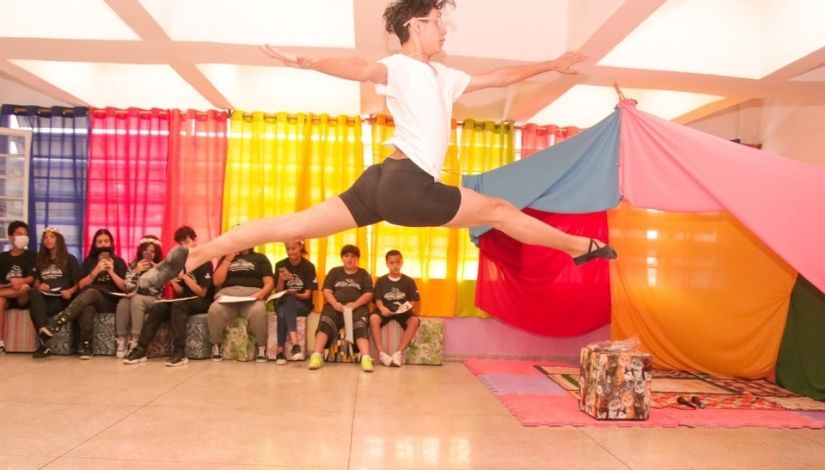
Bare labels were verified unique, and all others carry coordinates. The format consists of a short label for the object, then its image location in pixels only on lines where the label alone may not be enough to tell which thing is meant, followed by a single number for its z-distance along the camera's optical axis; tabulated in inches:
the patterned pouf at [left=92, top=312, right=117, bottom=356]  213.8
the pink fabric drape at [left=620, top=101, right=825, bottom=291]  130.3
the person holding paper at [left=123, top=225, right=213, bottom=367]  204.7
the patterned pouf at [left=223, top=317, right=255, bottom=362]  214.4
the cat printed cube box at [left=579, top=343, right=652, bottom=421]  147.1
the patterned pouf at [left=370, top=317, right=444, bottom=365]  220.8
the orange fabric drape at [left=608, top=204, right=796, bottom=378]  202.2
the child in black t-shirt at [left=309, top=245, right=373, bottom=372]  211.8
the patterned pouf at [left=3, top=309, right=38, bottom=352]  214.7
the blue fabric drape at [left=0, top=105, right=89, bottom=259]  232.2
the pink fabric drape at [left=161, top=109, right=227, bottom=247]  232.2
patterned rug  151.4
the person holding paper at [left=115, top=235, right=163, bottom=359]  209.9
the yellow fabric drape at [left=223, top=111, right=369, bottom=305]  233.1
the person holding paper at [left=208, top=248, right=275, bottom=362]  210.2
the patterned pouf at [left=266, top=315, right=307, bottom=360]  217.2
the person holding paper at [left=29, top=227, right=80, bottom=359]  211.2
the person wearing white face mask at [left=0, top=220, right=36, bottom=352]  213.2
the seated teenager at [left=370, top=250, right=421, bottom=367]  215.7
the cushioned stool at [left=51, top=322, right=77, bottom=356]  211.8
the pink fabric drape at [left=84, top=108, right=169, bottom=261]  233.1
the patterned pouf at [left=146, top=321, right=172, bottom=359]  213.0
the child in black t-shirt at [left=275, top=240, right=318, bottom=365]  214.1
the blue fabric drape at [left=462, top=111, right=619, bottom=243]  147.3
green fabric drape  185.2
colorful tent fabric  132.7
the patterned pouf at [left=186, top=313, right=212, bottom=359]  213.3
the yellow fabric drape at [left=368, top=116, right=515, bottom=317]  235.0
